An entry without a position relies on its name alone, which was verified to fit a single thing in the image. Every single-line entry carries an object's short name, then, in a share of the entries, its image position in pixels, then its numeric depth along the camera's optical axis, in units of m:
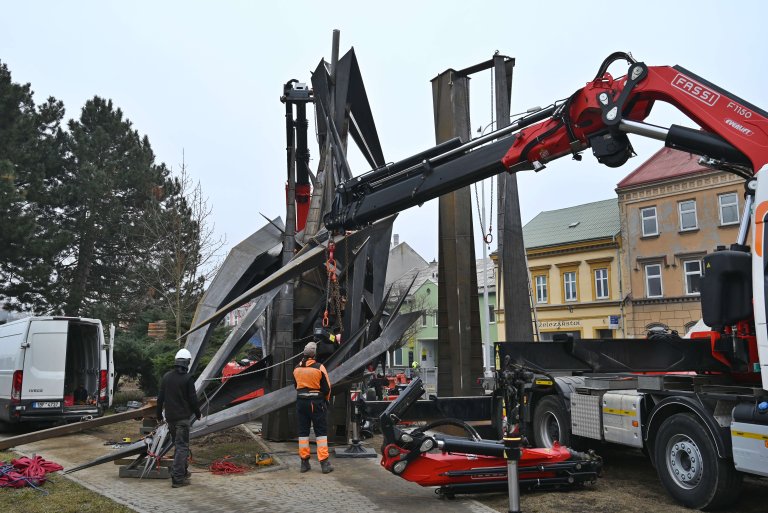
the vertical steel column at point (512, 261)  12.54
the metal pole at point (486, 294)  18.23
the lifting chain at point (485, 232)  14.73
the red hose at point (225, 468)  9.81
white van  14.41
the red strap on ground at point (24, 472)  8.81
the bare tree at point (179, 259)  22.66
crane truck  6.67
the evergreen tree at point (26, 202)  24.86
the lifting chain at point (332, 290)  10.57
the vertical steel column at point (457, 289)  12.67
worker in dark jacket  8.96
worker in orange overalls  9.70
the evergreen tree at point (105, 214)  29.98
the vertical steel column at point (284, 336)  12.44
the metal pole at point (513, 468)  6.49
